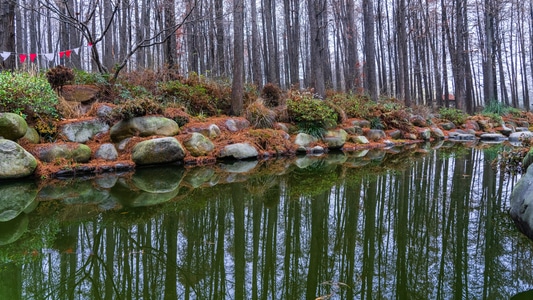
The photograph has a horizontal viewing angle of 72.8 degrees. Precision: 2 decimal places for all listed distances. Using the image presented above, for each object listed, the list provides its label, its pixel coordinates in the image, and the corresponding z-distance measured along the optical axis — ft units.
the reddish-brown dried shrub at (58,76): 29.94
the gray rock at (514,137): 45.40
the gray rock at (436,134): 51.54
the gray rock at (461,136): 51.88
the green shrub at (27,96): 24.54
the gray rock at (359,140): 40.57
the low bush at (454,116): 59.47
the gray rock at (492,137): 49.33
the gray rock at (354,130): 41.70
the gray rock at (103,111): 29.07
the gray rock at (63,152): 23.45
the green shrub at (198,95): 36.01
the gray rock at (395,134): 45.90
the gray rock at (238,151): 29.76
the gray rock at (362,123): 43.72
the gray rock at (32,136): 24.01
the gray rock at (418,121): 52.13
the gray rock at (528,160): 16.52
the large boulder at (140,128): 28.12
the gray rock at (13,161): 20.37
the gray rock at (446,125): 57.11
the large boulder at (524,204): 9.97
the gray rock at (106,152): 25.40
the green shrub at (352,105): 45.44
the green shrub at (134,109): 28.07
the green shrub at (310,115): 37.70
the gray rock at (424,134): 48.67
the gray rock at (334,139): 37.70
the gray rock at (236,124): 34.01
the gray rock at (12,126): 22.34
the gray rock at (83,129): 26.39
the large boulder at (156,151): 25.88
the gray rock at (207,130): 31.29
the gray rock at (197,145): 28.66
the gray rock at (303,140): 35.16
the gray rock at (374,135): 43.38
